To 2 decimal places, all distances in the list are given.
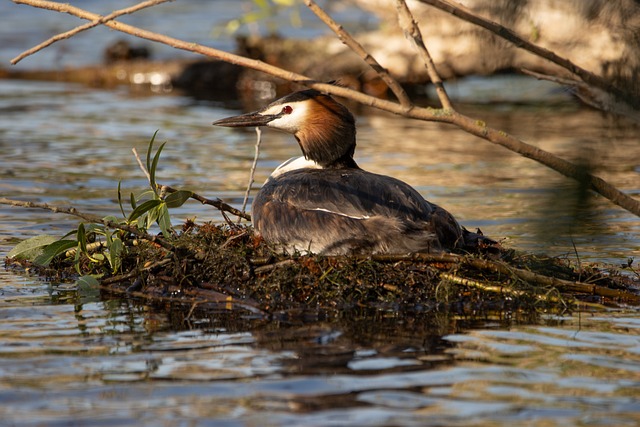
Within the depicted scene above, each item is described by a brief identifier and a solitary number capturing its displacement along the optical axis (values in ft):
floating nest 39.22
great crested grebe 40.81
